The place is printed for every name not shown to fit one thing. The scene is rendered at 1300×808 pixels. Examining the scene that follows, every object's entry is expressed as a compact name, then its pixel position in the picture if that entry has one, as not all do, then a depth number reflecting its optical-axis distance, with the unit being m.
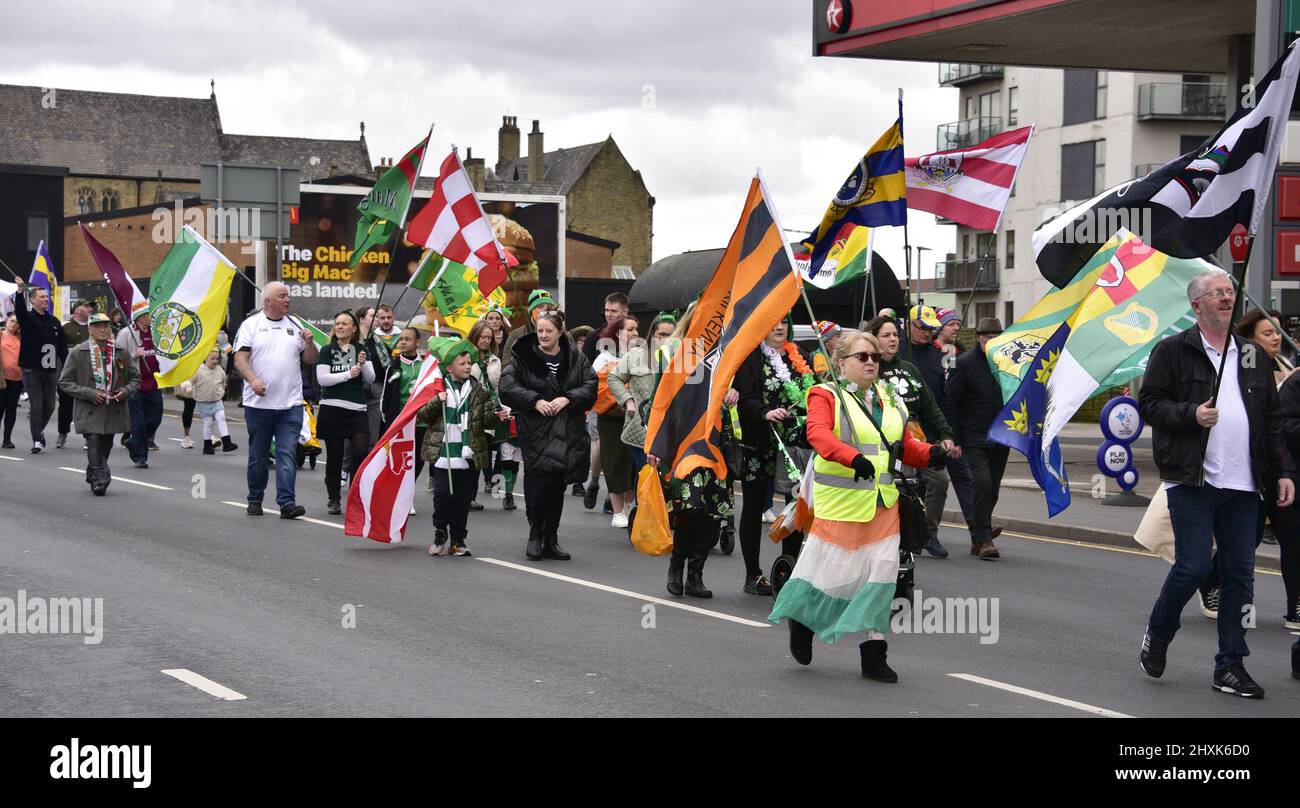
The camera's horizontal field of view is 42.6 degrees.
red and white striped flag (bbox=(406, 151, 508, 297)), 16.16
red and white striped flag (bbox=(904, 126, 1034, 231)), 13.99
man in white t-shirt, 14.07
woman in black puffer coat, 11.74
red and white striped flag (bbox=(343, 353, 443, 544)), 12.36
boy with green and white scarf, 12.14
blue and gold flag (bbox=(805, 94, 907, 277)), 13.73
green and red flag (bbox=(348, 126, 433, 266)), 17.20
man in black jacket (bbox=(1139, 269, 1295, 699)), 7.67
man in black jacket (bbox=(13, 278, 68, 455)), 21.41
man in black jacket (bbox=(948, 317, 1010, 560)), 12.96
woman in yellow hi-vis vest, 7.73
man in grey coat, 15.94
